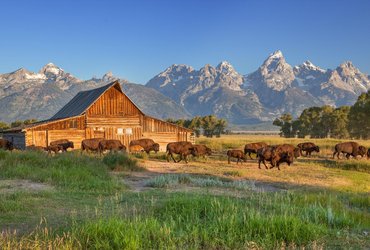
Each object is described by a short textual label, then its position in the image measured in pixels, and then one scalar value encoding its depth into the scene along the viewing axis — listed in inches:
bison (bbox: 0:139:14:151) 1391.0
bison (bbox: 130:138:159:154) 1462.8
